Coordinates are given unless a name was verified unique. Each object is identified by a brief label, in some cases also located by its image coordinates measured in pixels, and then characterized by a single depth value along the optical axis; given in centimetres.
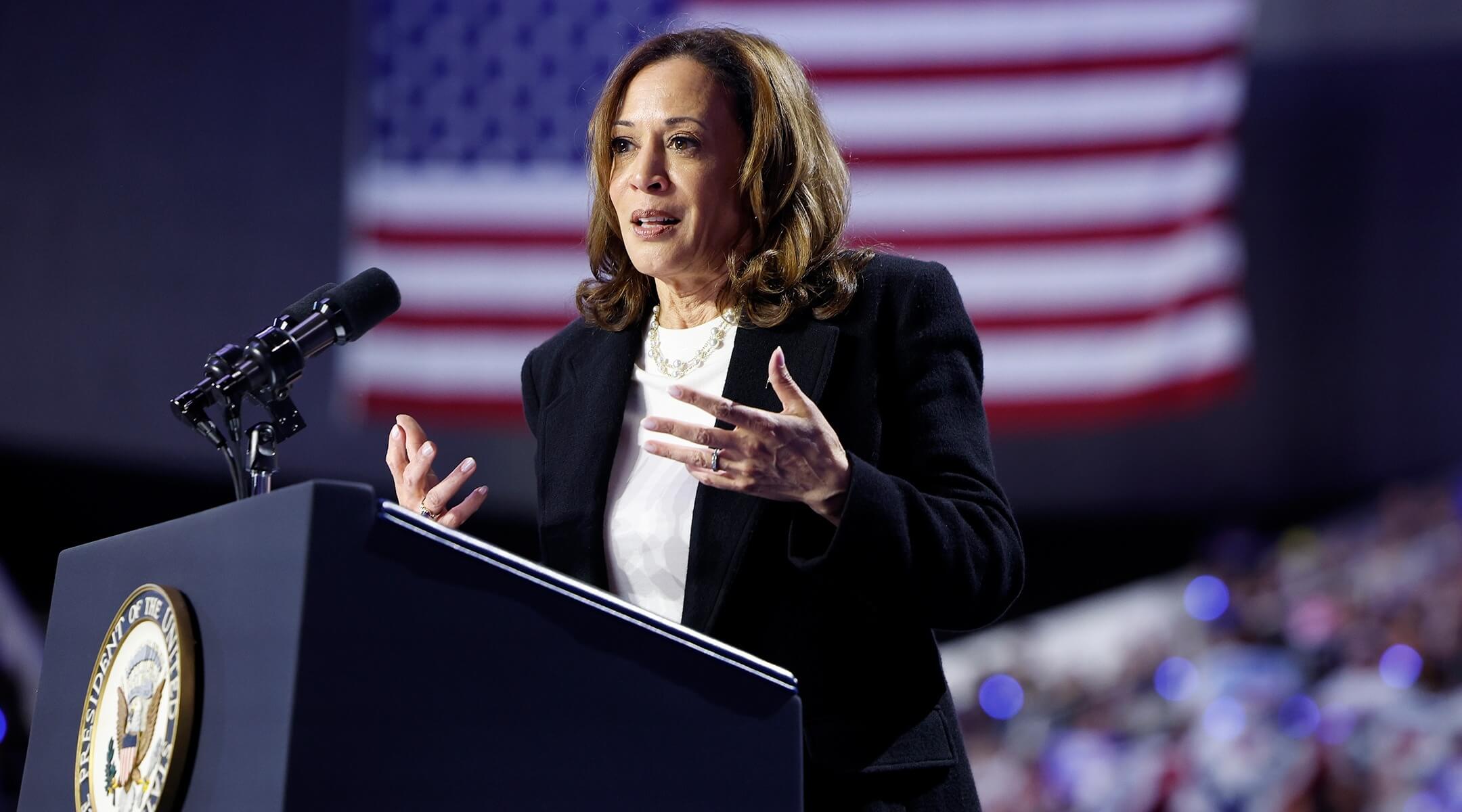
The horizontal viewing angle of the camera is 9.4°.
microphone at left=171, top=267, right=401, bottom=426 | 653
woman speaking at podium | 654
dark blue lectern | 631
